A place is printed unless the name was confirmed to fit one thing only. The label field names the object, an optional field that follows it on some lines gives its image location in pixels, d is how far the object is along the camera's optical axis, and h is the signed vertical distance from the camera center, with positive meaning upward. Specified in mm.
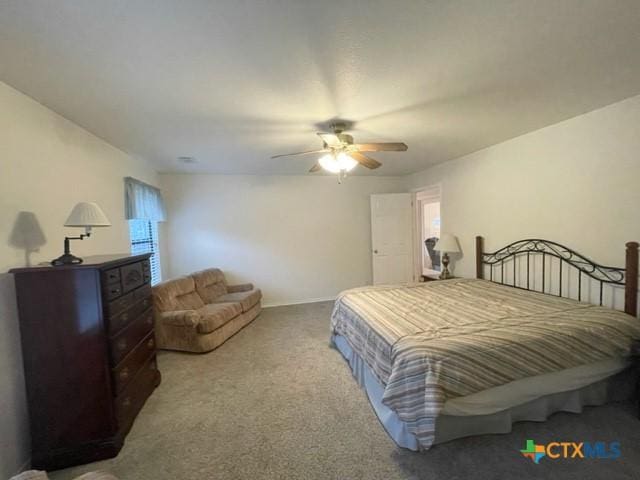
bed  1691 -929
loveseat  3240 -1073
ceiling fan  2465 +698
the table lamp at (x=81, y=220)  1819 +100
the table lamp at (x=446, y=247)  4156 -414
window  3698 -108
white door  5258 -294
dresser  1711 -820
